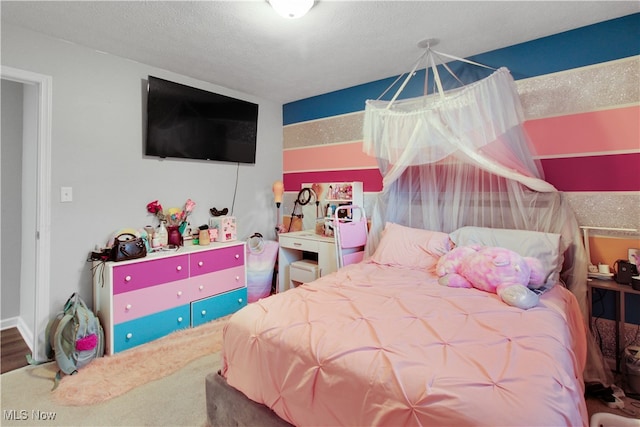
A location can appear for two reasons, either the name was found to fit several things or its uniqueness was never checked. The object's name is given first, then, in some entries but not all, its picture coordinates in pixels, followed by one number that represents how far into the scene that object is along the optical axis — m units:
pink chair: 3.01
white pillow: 2.08
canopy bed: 1.05
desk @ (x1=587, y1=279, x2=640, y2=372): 1.97
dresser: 2.44
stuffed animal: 1.74
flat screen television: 2.91
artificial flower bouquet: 2.98
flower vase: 3.04
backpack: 2.19
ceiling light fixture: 1.83
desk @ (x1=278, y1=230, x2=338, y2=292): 3.13
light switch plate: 2.47
